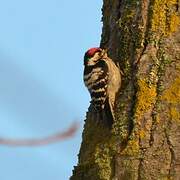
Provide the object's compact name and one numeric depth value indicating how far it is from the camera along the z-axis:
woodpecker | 7.59
